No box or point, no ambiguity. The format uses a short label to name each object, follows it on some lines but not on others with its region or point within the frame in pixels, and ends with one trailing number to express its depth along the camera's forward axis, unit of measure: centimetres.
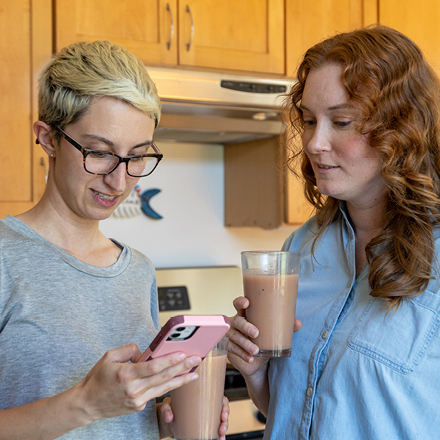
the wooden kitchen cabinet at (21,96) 209
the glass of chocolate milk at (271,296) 111
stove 255
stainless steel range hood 218
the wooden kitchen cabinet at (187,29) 216
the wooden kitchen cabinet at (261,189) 257
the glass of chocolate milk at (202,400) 99
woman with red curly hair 104
